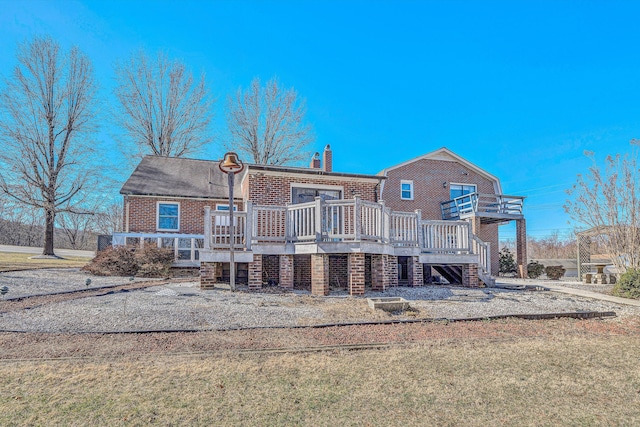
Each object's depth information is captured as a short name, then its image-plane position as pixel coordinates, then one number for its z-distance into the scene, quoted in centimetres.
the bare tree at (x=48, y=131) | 2145
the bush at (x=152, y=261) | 1381
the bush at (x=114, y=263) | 1341
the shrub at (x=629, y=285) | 991
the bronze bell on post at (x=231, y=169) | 900
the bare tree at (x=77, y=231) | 3488
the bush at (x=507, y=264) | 2169
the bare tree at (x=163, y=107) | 2986
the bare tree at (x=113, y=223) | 3683
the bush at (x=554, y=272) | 1983
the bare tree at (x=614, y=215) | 1187
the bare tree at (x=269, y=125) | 3195
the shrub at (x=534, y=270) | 2011
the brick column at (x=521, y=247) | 1888
